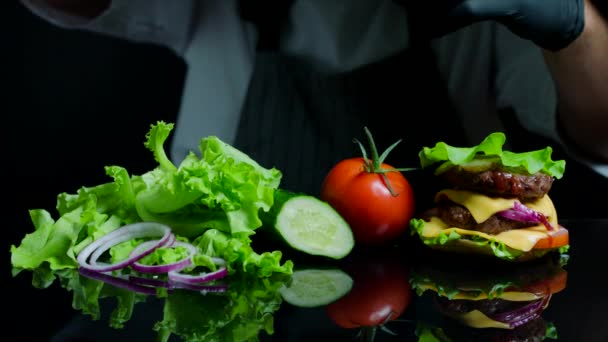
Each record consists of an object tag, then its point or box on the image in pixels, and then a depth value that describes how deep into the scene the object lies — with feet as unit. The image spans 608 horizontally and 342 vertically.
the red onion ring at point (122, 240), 3.08
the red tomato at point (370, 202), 3.79
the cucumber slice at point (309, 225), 3.43
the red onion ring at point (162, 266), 2.98
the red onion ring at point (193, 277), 2.91
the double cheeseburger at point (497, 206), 3.38
